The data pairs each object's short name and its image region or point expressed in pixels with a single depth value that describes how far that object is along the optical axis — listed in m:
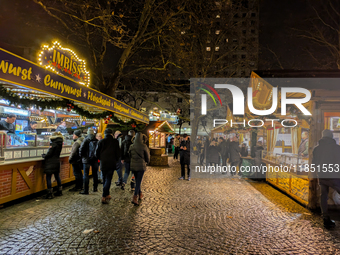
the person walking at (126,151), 8.23
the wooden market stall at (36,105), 5.03
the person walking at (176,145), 18.94
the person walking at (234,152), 11.73
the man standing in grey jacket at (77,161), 7.40
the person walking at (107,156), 6.24
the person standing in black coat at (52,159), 6.63
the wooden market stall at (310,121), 5.94
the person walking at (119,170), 8.38
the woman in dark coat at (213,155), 12.41
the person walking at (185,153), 10.32
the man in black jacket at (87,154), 7.10
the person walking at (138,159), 6.18
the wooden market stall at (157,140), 15.49
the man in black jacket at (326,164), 4.87
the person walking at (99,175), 8.31
